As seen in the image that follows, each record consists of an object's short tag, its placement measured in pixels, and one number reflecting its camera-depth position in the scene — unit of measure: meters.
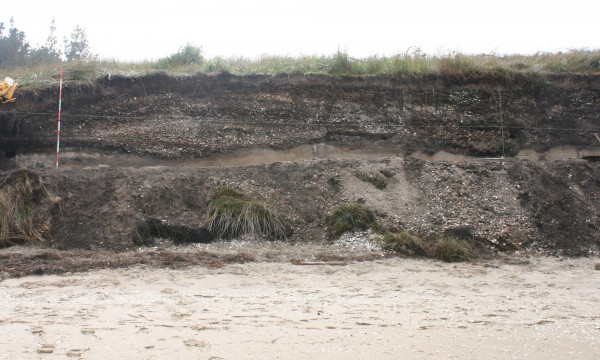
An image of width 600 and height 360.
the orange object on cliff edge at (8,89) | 8.77
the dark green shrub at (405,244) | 6.61
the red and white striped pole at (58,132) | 8.59
